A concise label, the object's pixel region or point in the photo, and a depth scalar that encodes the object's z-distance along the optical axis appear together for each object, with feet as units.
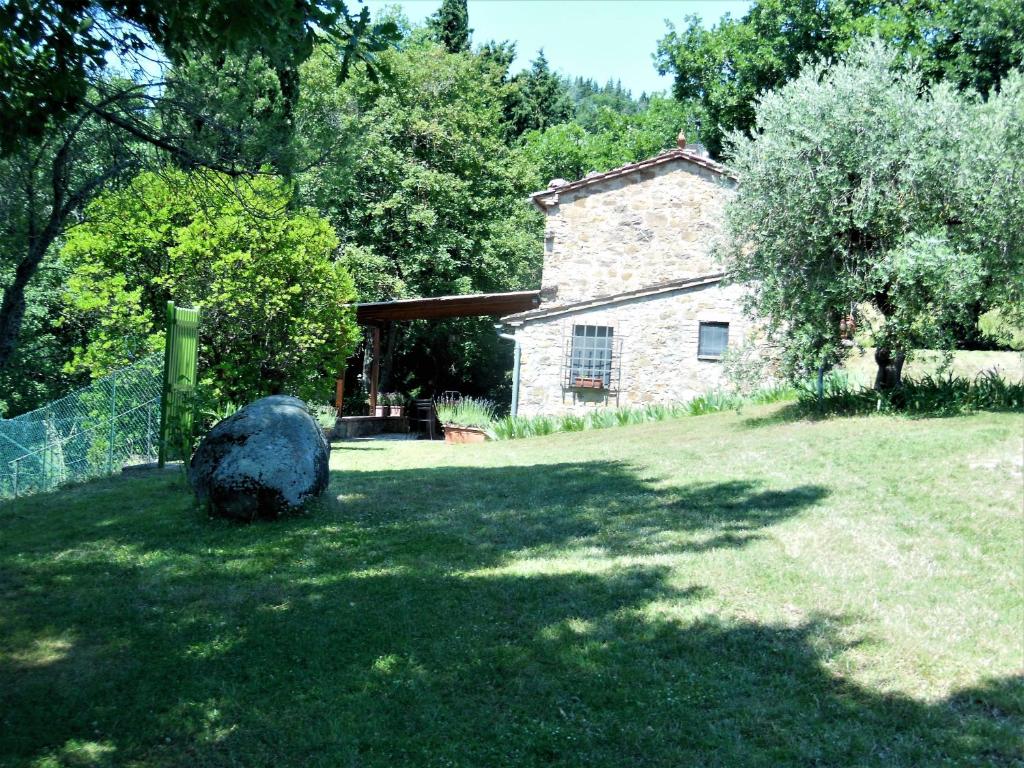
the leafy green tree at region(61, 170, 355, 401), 48.21
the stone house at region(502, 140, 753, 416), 67.87
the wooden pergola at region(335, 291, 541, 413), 78.49
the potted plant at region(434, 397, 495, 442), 69.26
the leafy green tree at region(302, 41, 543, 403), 97.66
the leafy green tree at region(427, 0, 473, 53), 133.59
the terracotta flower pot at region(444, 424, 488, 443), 68.80
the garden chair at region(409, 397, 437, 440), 81.51
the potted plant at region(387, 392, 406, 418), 91.30
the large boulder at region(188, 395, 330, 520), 28.27
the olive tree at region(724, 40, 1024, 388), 42.32
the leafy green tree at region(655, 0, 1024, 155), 85.87
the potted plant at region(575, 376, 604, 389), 69.46
